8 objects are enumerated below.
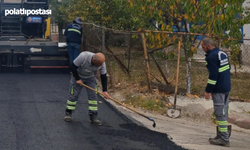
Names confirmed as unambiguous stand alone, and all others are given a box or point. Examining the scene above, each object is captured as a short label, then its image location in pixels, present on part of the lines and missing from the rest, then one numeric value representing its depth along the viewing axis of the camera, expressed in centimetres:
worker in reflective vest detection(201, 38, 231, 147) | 741
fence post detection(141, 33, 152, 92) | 1057
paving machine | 1456
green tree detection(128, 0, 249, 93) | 997
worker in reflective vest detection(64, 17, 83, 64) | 1352
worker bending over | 830
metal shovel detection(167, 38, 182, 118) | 986
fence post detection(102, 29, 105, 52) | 1229
